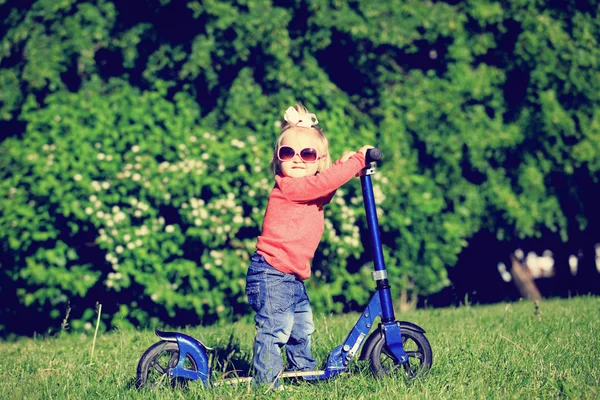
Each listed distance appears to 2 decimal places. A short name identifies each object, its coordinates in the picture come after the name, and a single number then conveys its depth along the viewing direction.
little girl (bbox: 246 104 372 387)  6.69
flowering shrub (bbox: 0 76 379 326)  12.48
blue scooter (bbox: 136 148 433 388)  6.66
